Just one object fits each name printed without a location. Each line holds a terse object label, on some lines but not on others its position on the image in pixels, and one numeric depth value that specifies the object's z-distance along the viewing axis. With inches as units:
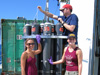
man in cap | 142.6
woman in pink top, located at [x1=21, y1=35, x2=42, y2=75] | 119.8
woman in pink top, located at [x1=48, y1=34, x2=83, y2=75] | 116.3
